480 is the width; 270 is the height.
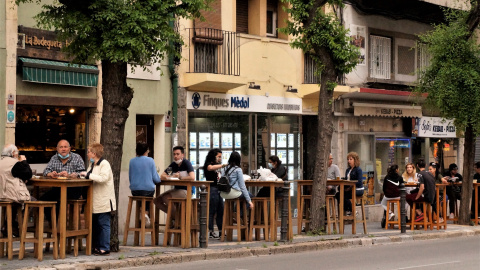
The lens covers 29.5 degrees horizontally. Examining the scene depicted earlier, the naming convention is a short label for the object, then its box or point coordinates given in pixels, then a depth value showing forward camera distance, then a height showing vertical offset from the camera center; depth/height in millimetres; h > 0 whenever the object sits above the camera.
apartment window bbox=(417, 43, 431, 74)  31406 +3217
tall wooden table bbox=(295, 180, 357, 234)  19844 -981
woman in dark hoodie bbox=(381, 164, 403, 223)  22533 -848
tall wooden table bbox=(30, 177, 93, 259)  13922 -779
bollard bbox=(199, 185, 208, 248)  15953 -1185
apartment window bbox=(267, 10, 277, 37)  25591 +3580
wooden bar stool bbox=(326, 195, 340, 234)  19869 -1381
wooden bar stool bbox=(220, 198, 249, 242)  17736 -1371
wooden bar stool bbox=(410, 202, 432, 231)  22578 -1652
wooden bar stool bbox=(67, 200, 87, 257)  14469 -1118
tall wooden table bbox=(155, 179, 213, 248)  15973 -964
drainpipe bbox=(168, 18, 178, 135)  21906 +1408
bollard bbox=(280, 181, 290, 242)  17562 -1171
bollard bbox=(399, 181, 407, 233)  21262 -1484
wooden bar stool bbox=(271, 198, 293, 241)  17969 -1363
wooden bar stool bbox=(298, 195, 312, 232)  19958 -1353
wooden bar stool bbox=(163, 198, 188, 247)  16109 -1315
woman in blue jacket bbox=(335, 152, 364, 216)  22000 -587
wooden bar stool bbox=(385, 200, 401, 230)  22525 -1588
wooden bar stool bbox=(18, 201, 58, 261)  13680 -1225
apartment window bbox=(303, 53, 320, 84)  26266 +2274
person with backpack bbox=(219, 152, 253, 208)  17562 -668
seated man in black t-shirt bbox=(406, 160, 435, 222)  22238 -1007
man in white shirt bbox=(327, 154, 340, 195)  22016 -520
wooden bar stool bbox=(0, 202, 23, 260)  13737 -1183
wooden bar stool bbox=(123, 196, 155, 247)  16203 -1267
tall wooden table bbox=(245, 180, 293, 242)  17844 -1079
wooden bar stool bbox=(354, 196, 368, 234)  20714 -1621
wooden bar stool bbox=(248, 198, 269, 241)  17922 -1347
